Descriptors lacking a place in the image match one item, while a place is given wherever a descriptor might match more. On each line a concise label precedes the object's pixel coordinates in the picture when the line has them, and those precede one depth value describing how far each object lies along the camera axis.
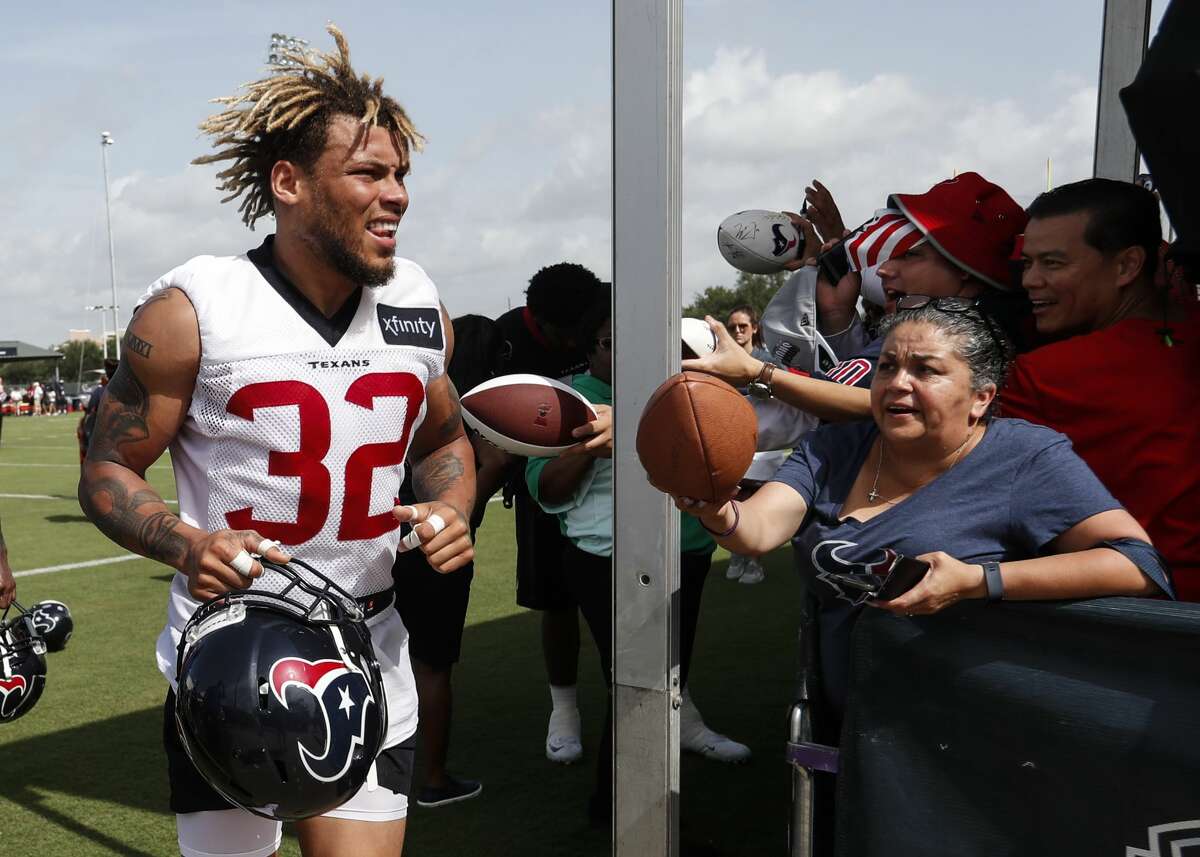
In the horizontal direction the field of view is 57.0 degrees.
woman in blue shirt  2.04
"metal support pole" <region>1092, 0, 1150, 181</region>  3.97
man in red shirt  2.28
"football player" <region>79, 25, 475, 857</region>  2.39
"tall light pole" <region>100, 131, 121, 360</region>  52.75
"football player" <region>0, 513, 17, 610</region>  3.16
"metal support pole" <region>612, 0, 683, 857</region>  2.61
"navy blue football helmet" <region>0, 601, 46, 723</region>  3.45
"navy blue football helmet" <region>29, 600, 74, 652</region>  4.94
